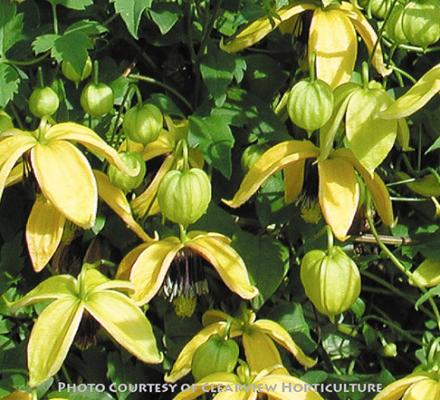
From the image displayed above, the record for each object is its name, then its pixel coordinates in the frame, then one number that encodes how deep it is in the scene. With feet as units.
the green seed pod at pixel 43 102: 2.20
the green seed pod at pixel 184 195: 2.14
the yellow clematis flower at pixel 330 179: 2.16
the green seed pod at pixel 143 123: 2.23
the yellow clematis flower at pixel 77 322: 2.10
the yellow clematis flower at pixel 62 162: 2.07
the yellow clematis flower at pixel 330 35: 2.24
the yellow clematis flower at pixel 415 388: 2.12
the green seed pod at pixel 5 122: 2.26
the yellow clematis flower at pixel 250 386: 2.13
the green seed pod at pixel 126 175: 2.22
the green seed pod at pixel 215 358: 2.17
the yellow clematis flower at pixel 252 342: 2.23
